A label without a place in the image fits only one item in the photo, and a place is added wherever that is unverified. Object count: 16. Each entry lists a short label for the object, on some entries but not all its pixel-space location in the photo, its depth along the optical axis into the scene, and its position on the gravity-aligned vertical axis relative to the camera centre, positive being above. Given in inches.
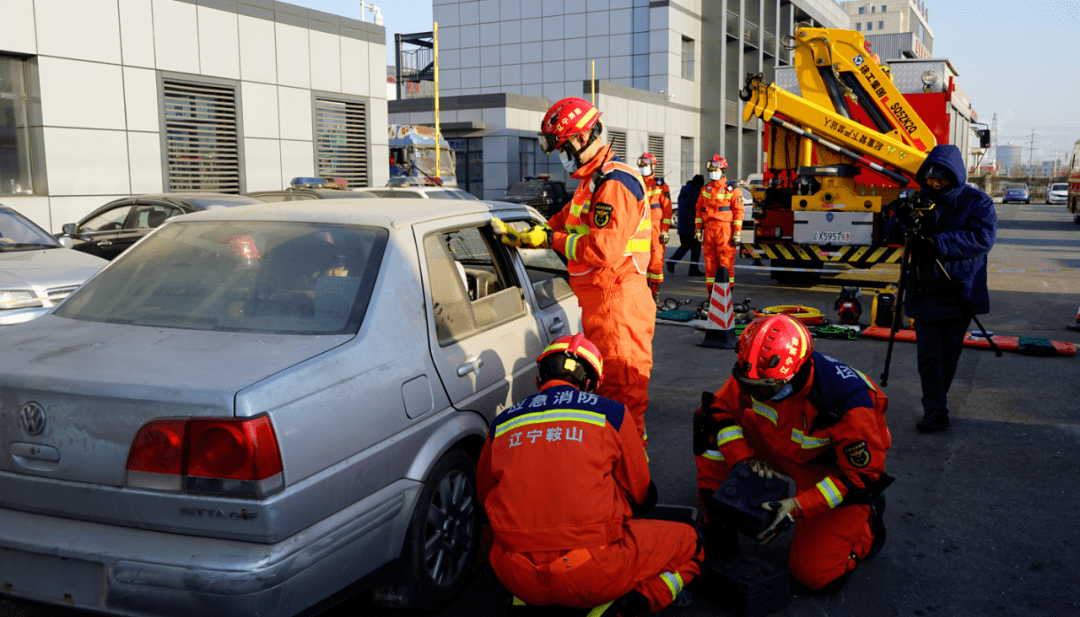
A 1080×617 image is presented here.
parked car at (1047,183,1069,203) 2021.4 +18.6
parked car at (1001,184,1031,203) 2145.7 +18.5
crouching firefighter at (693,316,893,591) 135.9 -40.8
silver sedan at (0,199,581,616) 99.6 -27.2
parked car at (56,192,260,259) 380.8 -4.0
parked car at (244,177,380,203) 450.0 +7.3
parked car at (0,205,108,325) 264.2 -20.3
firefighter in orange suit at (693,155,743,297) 439.2 -10.1
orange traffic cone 333.7 -45.5
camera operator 217.5 -16.3
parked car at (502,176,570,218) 990.4 +12.3
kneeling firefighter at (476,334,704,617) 117.0 -42.8
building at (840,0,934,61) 4087.1 +893.6
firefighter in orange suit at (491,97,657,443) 174.7 -8.8
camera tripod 218.4 -23.0
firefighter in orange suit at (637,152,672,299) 426.9 -5.0
